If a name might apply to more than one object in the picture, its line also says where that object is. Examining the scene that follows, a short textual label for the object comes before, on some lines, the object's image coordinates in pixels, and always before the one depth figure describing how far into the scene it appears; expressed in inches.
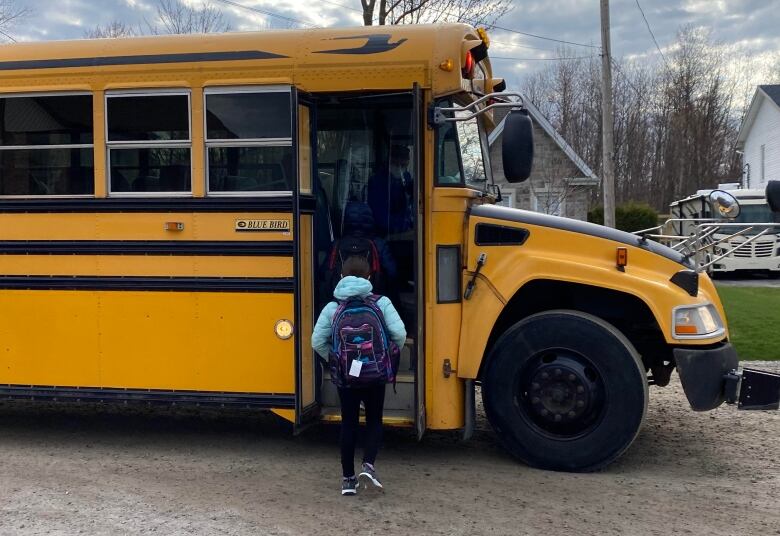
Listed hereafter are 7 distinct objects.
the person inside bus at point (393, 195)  216.4
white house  1201.4
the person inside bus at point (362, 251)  208.2
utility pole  586.6
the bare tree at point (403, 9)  644.7
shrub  1072.8
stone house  913.5
